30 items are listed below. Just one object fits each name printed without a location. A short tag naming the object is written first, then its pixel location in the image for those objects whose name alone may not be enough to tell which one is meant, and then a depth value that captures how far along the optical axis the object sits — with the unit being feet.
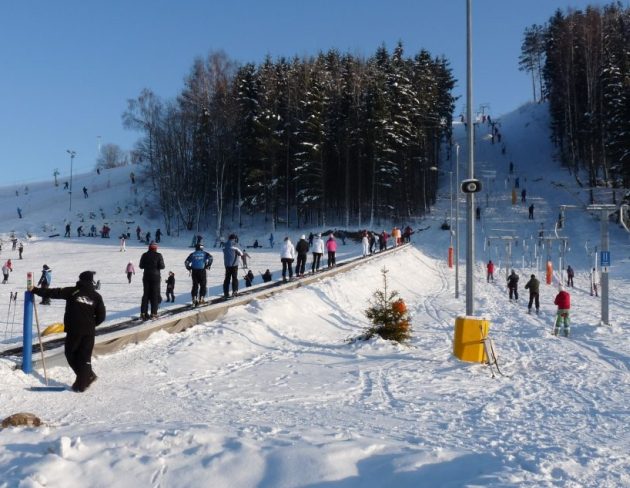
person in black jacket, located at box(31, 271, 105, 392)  22.24
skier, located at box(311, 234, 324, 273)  70.69
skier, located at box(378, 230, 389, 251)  119.33
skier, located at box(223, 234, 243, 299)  47.19
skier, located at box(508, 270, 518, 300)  76.18
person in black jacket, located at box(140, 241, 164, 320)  35.73
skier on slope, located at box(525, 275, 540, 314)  66.44
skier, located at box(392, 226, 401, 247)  121.29
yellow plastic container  32.42
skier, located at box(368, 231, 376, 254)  115.53
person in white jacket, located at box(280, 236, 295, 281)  62.18
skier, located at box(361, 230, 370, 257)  98.09
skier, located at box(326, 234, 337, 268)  77.25
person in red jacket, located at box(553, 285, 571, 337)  48.65
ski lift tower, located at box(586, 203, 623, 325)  53.62
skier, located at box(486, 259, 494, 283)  102.47
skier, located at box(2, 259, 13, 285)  92.41
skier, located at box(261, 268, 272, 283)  69.91
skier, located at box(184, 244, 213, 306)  41.37
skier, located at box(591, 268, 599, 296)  87.90
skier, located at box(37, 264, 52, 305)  71.14
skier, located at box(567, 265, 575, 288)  96.56
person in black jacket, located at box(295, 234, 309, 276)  67.00
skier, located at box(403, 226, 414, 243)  138.10
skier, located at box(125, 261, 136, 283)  82.85
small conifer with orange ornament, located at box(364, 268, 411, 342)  36.88
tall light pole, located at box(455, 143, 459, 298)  80.28
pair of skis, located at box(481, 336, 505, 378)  31.15
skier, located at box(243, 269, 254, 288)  69.90
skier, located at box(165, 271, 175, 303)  61.44
